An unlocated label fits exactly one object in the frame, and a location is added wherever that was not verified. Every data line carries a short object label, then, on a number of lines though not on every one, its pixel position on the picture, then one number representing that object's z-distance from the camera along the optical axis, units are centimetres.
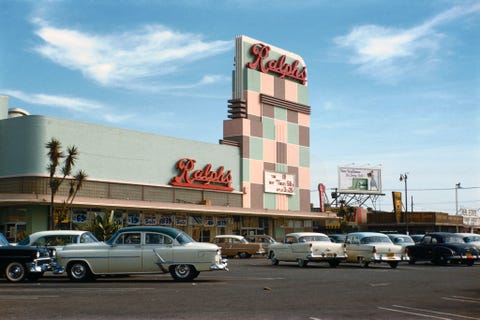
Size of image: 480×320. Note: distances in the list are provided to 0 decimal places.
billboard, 9562
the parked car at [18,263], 2014
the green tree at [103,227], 4166
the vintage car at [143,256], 1961
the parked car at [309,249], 2894
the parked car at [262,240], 4216
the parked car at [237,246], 4162
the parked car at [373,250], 2831
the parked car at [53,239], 2292
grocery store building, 4438
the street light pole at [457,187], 11148
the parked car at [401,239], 3519
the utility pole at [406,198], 7844
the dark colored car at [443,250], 3089
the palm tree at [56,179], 3819
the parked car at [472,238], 3288
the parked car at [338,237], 3771
